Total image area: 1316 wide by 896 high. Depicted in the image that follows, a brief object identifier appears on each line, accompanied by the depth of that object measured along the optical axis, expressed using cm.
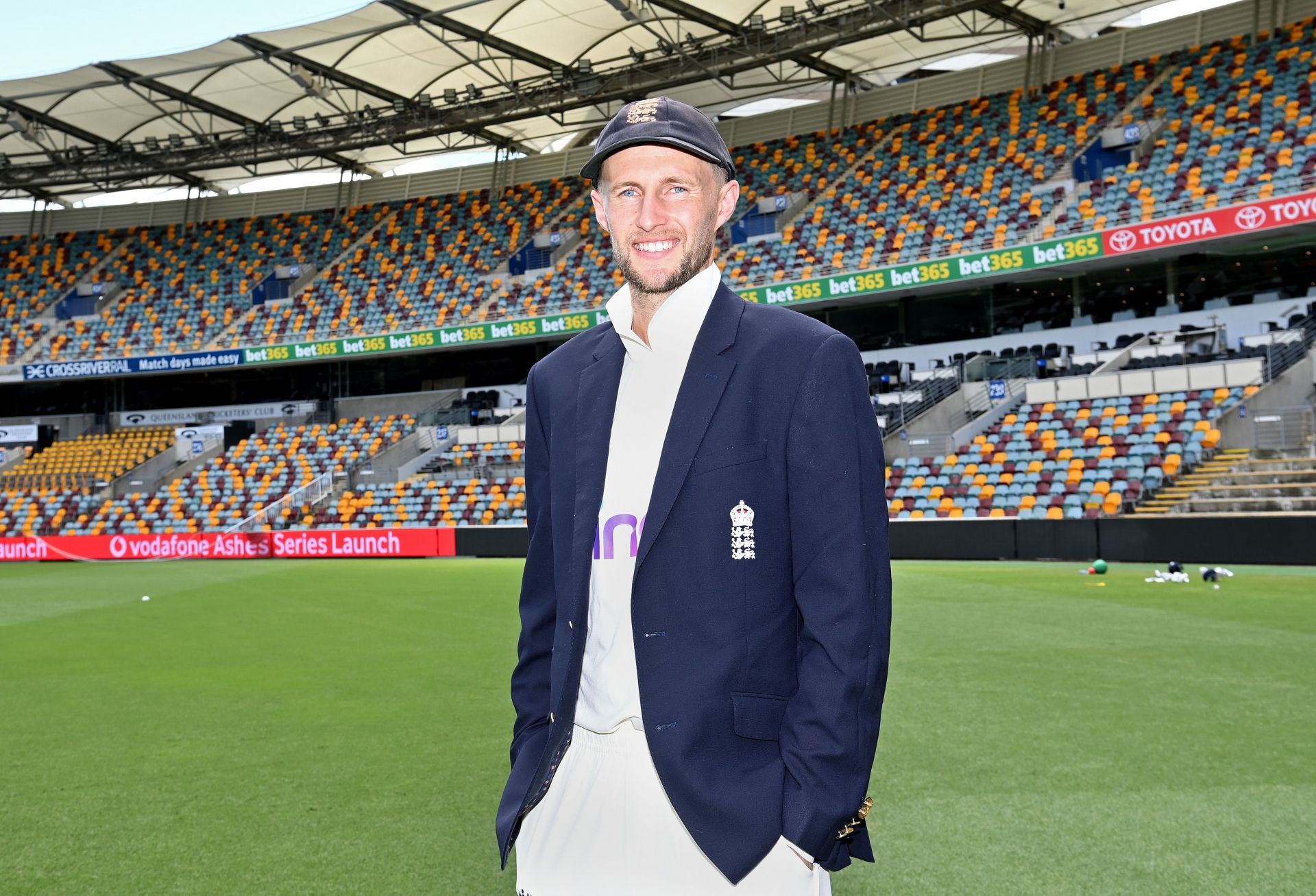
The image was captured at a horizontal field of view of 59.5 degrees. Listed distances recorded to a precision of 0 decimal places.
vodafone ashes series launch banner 3173
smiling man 194
